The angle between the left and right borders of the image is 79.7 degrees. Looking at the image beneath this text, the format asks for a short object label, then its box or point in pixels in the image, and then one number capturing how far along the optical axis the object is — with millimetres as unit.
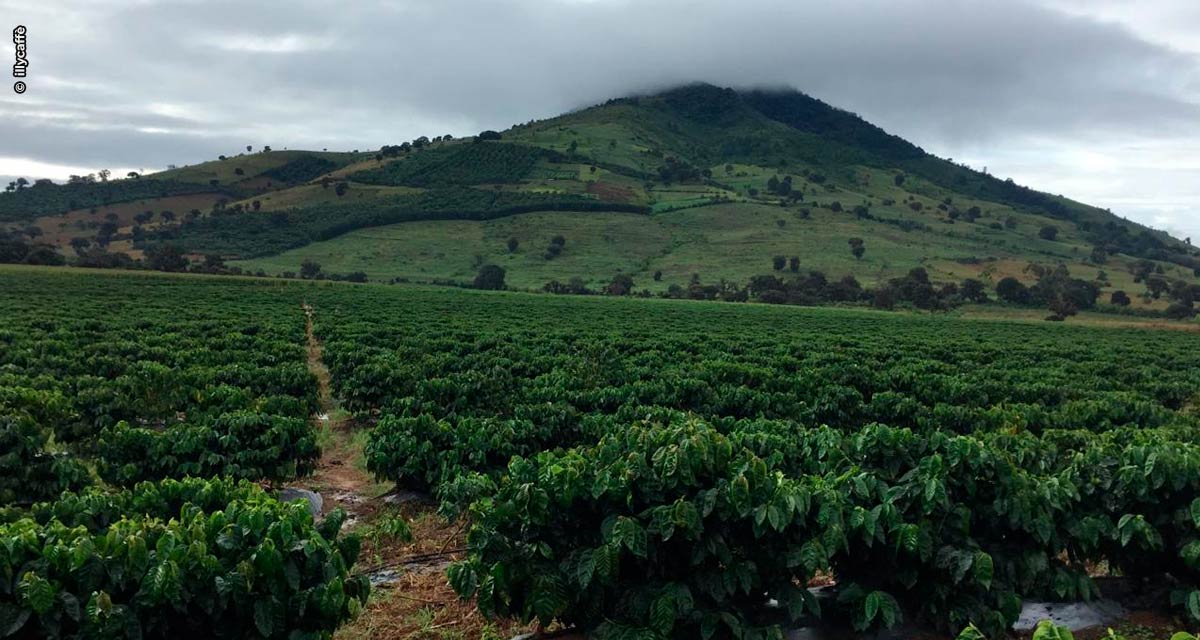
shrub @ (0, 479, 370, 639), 4738
